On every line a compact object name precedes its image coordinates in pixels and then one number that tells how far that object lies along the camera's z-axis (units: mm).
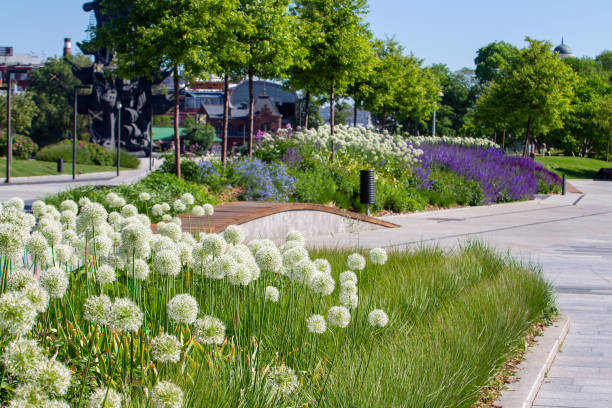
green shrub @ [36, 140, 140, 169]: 43125
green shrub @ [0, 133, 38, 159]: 42062
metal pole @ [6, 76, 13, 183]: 25719
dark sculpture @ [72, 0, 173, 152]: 55156
